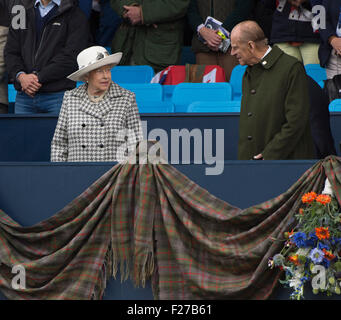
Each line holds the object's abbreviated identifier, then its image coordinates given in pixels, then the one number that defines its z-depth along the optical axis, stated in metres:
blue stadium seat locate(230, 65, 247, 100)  16.95
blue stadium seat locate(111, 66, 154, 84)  17.78
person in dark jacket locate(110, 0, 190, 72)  17.66
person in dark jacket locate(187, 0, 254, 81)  17.78
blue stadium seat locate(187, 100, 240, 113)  15.36
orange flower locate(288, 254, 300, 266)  10.30
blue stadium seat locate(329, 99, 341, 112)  14.77
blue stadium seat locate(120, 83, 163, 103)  16.22
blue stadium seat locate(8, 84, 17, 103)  17.52
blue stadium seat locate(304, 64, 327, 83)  16.70
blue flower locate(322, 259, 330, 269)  10.30
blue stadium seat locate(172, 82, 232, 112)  16.23
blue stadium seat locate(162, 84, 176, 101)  17.07
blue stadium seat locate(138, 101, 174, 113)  15.76
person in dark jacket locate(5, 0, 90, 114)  15.02
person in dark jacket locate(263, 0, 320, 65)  16.83
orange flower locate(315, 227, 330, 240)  10.23
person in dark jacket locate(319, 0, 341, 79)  15.90
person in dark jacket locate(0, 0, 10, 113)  15.84
